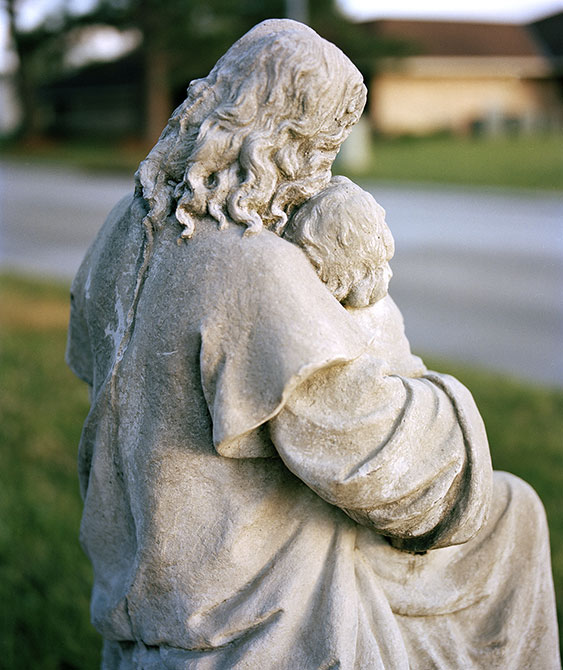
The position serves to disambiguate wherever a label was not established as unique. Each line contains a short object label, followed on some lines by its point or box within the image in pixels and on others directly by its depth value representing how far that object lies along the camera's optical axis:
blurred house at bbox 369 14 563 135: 31.08
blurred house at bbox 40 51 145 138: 32.28
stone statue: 1.63
